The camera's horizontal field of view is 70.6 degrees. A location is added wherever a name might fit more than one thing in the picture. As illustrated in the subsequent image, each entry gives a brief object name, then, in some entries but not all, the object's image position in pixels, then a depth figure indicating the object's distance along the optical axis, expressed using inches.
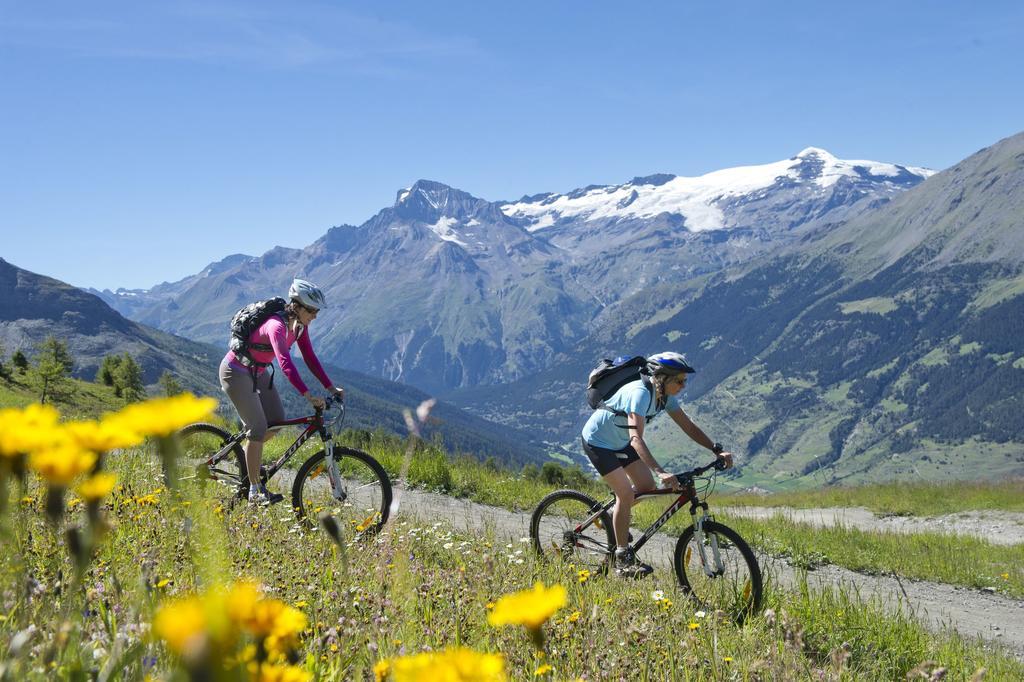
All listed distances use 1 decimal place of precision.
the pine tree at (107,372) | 2672.2
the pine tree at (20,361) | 2117.2
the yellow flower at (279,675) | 50.0
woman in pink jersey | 344.5
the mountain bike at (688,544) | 267.3
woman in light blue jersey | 315.3
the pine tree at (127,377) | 2432.6
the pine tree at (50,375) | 1889.8
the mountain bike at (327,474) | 344.2
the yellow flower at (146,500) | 222.2
